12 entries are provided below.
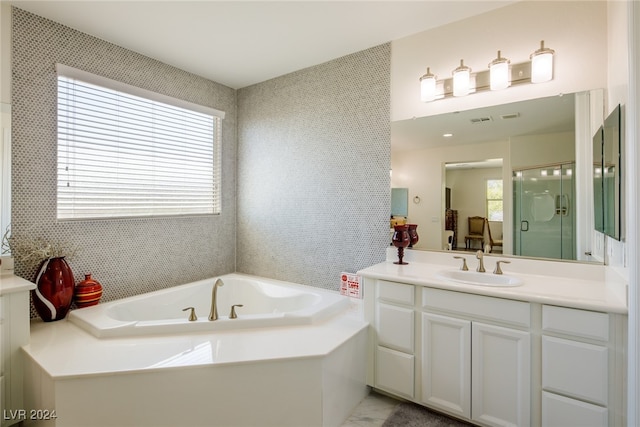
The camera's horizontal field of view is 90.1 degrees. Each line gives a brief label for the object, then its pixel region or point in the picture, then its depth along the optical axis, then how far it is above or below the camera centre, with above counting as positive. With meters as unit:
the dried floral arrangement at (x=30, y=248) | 2.00 -0.22
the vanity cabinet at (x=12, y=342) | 1.67 -0.68
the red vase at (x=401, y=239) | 2.35 -0.20
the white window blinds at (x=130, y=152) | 2.31 +0.52
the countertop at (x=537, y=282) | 1.46 -0.39
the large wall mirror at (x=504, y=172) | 1.89 +0.27
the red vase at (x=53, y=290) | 2.04 -0.49
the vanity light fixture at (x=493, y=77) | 1.90 +0.88
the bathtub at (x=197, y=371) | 1.50 -0.78
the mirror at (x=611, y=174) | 1.42 +0.18
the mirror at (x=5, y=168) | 1.97 +0.29
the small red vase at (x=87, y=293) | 2.24 -0.56
